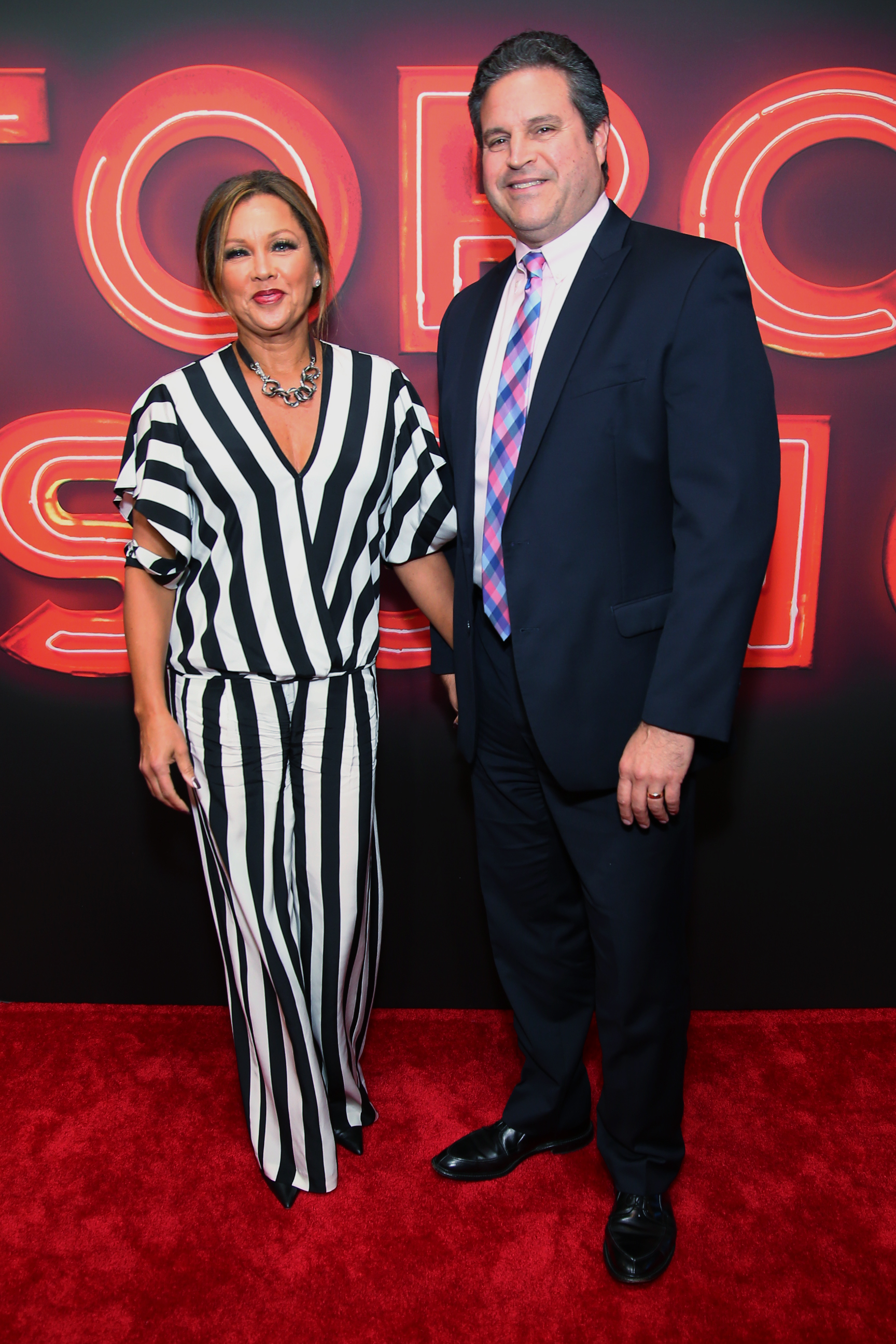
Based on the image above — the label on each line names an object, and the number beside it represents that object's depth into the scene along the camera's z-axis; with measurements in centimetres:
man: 140
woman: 160
